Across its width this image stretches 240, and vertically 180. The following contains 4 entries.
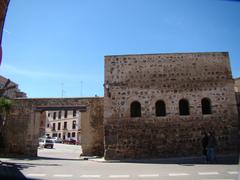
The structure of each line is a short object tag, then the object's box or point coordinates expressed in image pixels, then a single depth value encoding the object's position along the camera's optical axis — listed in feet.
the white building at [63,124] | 168.25
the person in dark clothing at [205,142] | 40.37
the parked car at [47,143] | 101.25
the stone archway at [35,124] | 52.60
